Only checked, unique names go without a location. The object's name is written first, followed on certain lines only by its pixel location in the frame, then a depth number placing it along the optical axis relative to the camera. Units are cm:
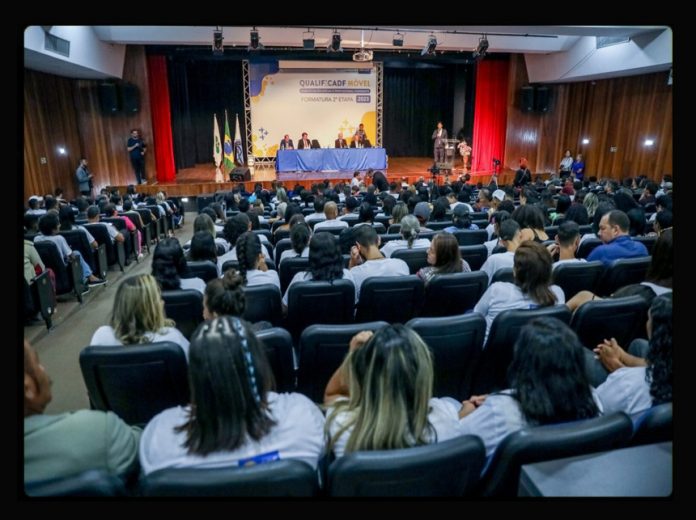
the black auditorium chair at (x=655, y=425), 158
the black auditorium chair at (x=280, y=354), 227
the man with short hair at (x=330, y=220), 528
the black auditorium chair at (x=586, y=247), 436
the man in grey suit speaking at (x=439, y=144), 1476
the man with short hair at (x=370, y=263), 350
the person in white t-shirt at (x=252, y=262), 334
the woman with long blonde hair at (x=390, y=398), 149
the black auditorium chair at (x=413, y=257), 409
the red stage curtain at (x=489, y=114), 1480
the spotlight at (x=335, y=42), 1046
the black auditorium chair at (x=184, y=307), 300
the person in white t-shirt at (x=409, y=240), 424
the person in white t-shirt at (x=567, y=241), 358
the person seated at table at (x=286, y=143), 1424
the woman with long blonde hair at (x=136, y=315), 227
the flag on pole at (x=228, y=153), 1385
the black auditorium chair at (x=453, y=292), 323
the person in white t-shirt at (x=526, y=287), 268
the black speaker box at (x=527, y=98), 1419
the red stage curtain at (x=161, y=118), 1262
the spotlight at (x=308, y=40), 1116
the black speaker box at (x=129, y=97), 1210
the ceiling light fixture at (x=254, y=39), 1023
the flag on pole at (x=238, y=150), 1432
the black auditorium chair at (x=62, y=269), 494
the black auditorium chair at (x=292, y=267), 379
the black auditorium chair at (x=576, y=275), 340
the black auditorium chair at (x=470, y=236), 487
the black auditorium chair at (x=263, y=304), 300
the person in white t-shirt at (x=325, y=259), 309
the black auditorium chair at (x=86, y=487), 122
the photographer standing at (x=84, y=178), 1120
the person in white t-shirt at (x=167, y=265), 315
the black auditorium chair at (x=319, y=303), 301
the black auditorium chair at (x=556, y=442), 141
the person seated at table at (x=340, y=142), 1442
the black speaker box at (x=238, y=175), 1245
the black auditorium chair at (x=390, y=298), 313
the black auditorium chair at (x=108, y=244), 603
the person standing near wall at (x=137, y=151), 1234
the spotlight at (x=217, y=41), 1007
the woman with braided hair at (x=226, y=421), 141
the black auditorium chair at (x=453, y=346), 240
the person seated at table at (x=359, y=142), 1502
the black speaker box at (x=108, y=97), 1181
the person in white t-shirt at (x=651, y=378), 170
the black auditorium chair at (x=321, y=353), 229
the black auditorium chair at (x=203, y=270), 367
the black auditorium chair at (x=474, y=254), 421
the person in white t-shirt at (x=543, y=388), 155
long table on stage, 1362
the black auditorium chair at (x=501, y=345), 252
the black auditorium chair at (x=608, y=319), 254
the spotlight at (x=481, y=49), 1100
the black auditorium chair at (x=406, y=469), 131
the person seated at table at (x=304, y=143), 1436
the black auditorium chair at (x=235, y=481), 123
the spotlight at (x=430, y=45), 1120
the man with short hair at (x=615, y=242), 378
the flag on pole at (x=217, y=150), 1378
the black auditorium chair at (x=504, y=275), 334
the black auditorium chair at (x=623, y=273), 350
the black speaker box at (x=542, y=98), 1407
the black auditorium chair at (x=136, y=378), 214
